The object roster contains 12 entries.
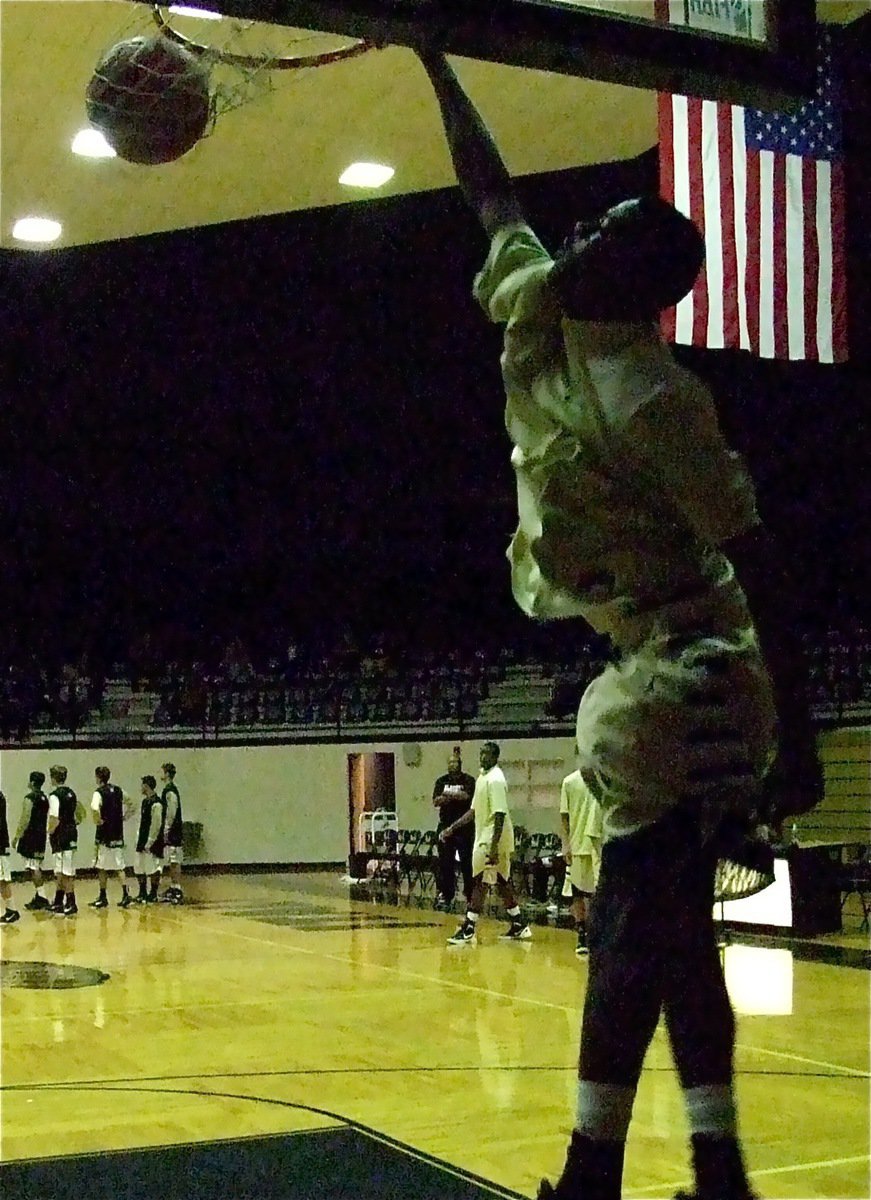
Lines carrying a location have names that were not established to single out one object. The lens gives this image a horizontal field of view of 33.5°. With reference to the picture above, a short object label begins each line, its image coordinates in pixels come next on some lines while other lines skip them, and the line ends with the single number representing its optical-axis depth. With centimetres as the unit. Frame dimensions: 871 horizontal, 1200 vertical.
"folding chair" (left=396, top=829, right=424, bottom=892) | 1780
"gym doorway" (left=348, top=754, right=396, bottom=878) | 2327
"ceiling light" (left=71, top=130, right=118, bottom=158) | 874
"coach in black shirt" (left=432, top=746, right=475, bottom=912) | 1333
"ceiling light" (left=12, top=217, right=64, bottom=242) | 1018
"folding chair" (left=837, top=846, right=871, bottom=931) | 1130
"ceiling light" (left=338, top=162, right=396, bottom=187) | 932
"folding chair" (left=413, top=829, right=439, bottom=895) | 1745
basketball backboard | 242
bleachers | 2202
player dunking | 194
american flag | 641
